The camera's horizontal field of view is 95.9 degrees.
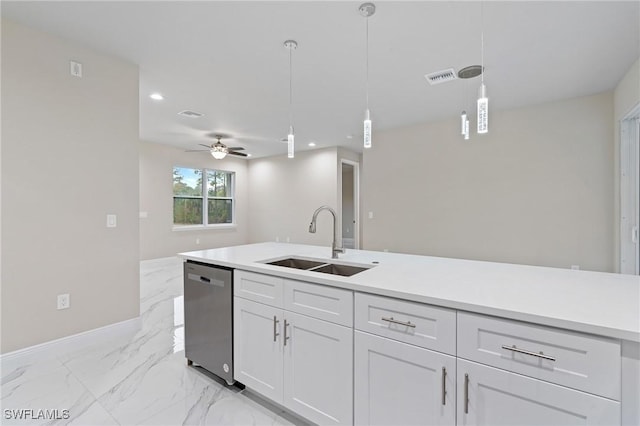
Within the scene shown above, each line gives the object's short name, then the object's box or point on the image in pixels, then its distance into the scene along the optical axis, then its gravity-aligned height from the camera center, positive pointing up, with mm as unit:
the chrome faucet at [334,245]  2096 -238
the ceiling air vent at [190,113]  4287 +1512
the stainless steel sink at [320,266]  1924 -376
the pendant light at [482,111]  1423 +513
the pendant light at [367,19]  1779 +1456
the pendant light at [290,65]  2285 +1475
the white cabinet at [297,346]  1438 -745
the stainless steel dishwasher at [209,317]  1937 -745
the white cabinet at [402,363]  1174 -659
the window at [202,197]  6914 +414
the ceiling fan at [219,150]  5379 +1188
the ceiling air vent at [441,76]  3054 +1491
